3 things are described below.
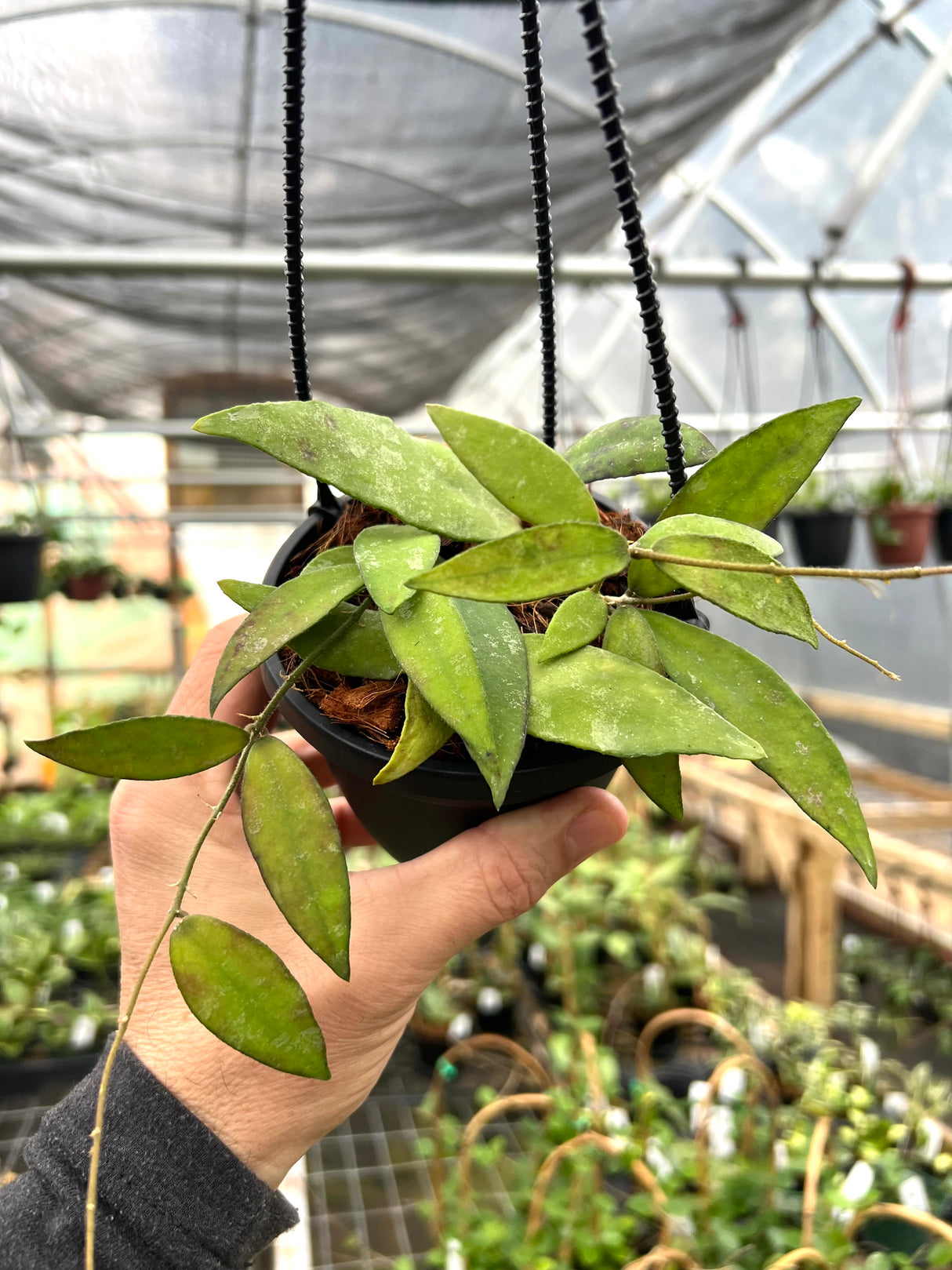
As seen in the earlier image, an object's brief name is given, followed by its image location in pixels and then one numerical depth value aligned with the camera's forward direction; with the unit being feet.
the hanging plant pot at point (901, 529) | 7.28
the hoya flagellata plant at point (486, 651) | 1.06
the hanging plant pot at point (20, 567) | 6.97
